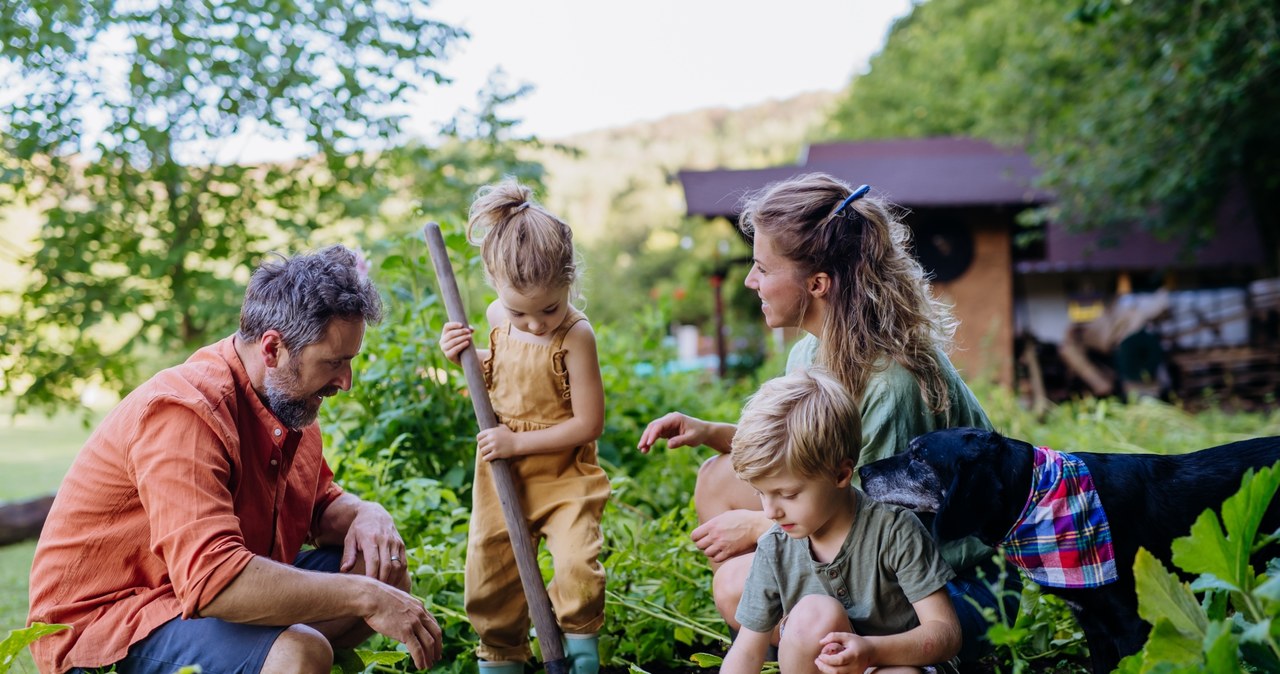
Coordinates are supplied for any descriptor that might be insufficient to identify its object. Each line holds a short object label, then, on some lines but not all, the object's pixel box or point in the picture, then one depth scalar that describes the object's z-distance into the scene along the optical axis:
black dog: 2.15
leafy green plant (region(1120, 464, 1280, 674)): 1.64
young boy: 2.14
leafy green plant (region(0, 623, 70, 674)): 2.05
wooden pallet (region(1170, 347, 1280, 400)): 11.20
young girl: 2.72
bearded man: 2.15
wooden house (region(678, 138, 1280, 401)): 11.05
